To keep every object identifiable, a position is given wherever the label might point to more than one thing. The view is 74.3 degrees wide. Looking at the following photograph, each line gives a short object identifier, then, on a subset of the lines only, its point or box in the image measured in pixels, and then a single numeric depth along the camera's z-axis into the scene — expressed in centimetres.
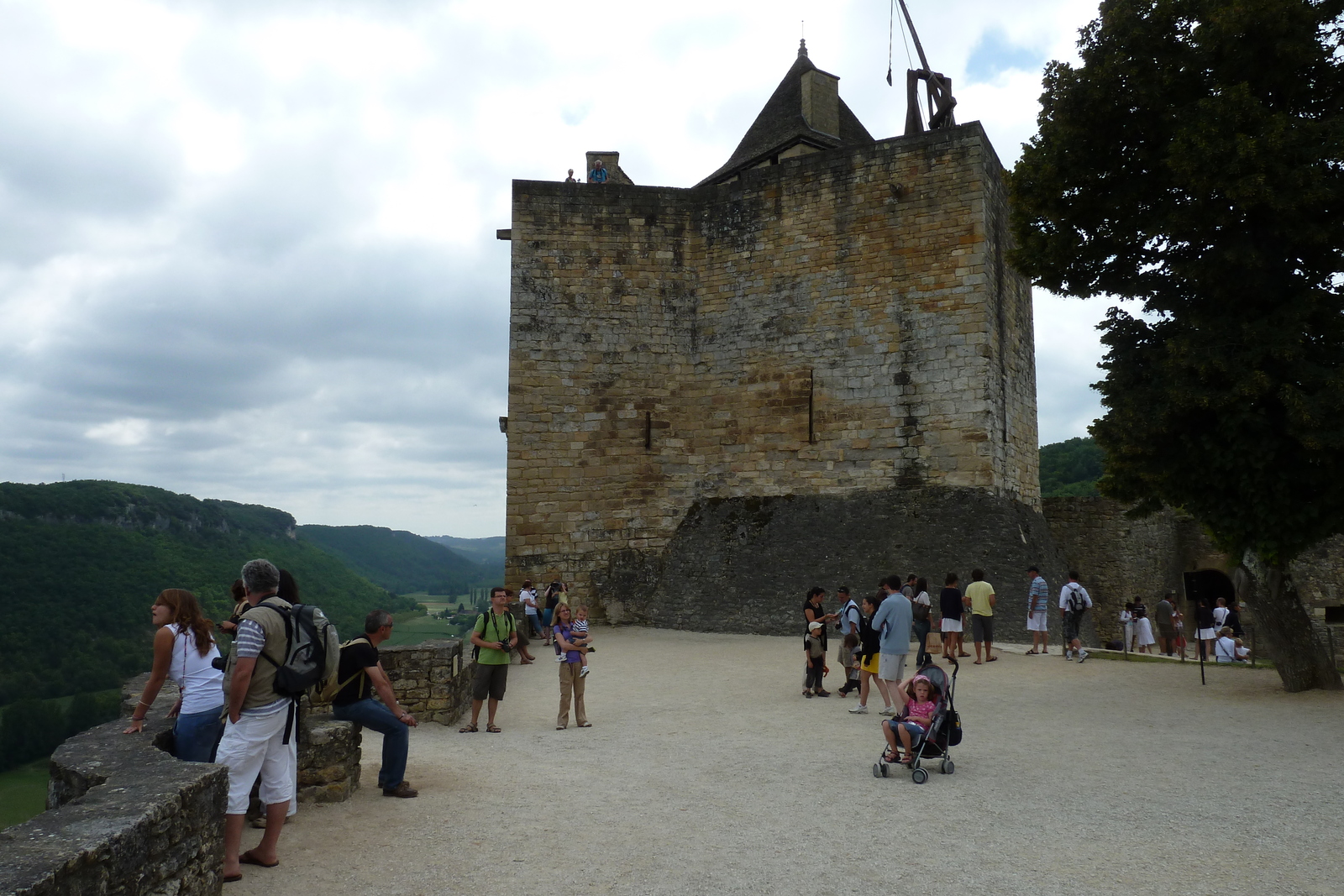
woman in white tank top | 446
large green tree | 802
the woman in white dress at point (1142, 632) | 1552
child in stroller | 586
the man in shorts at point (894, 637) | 739
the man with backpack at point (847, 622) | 881
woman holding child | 773
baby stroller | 582
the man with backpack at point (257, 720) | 388
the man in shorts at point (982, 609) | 1111
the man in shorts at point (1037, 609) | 1173
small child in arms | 772
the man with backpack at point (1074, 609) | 1141
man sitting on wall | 536
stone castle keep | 1464
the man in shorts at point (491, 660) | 766
